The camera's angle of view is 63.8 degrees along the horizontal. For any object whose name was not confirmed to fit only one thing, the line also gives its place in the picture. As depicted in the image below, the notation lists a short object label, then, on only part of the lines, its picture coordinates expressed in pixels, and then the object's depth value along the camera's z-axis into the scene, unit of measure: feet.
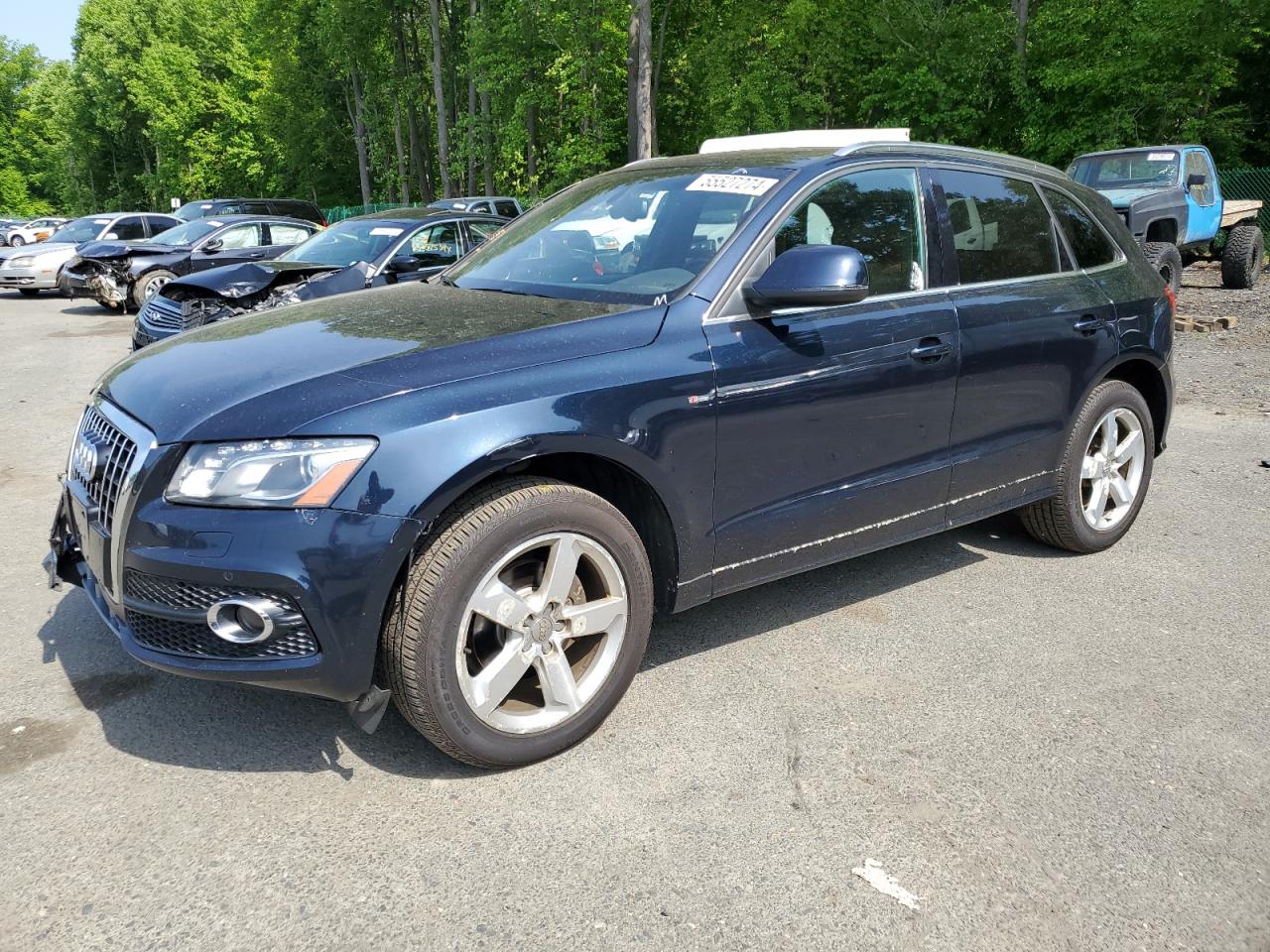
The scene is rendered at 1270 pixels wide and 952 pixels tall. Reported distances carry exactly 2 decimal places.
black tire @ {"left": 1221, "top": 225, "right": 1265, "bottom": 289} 50.14
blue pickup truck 42.01
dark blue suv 8.61
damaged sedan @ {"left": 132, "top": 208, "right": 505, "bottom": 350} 29.55
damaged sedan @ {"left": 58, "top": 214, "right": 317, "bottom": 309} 49.67
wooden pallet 39.29
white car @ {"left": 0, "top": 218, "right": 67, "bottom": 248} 91.25
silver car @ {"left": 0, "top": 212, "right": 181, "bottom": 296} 62.69
